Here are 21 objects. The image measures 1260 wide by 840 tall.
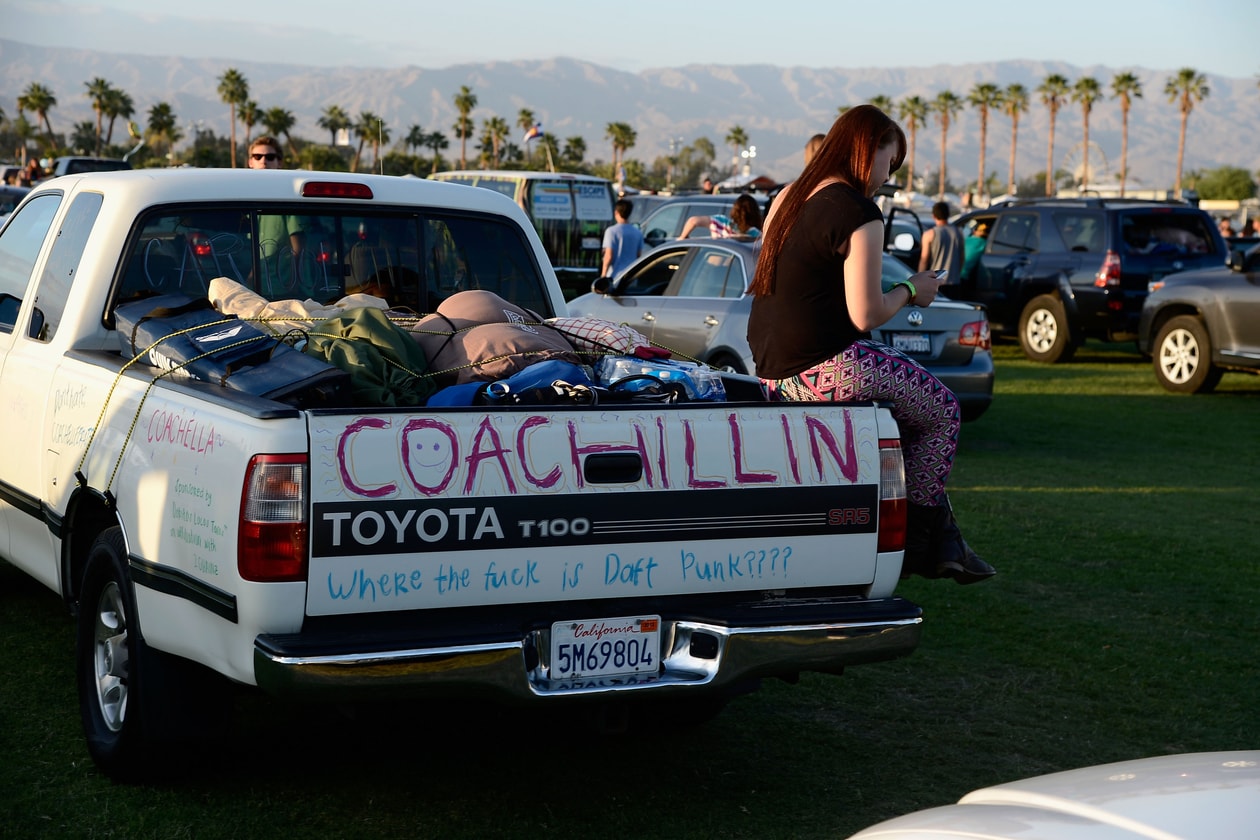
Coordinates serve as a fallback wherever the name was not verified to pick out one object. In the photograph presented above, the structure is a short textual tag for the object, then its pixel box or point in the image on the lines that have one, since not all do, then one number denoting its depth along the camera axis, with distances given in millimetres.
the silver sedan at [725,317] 10695
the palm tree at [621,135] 92938
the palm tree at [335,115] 82925
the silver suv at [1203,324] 14555
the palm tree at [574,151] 89425
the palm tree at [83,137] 104088
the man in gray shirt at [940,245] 16844
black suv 16906
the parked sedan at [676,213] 20297
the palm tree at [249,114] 86500
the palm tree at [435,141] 109169
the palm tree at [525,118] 82350
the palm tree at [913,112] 121506
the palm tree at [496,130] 91750
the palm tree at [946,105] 116938
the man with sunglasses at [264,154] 8938
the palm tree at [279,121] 85106
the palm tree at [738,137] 106000
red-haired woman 4691
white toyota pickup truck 3648
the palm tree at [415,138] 101325
